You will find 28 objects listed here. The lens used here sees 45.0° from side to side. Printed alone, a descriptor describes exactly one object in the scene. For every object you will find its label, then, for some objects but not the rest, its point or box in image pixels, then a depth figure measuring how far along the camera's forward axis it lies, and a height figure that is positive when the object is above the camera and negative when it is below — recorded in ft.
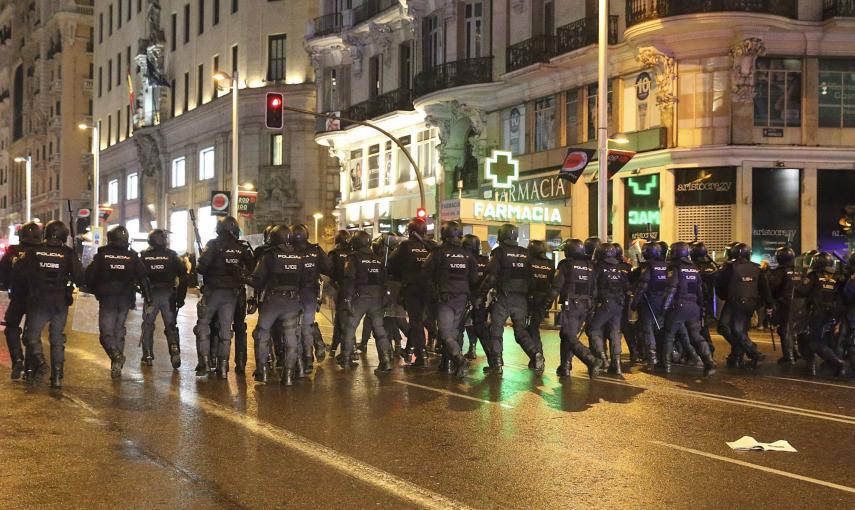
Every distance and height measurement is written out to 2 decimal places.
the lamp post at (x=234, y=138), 108.17 +11.82
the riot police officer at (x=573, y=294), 41.75 -1.91
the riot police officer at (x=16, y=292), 38.09 -1.67
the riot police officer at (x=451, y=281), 41.78 -1.39
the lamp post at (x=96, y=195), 148.36 +7.77
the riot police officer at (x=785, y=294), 48.67 -2.23
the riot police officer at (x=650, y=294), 46.52 -2.13
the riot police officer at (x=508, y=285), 42.47 -1.57
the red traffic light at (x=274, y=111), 85.35 +11.27
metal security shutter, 87.25 +1.98
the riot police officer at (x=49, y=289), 37.09 -1.52
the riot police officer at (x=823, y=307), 44.29 -2.56
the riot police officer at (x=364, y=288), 43.96 -1.75
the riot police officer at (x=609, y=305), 43.21 -2.45
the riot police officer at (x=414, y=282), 46.03 -1.55
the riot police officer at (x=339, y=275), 44.93 -1.24
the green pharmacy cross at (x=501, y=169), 97.71 +7.41
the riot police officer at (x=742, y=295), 46.50 -2.16
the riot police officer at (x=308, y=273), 39.47 -1.03
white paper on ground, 26.71 -5.18
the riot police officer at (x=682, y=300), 44.47 -2.32
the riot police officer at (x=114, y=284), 39.37 -1.41
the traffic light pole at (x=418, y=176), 89.43 +6.46
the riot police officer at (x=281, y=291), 38.40 -1.65
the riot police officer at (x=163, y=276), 43.57 -1.23
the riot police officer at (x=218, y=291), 40.60 -1.74
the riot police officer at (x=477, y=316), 45.42 -3.08
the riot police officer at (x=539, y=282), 43.32 -1.47
